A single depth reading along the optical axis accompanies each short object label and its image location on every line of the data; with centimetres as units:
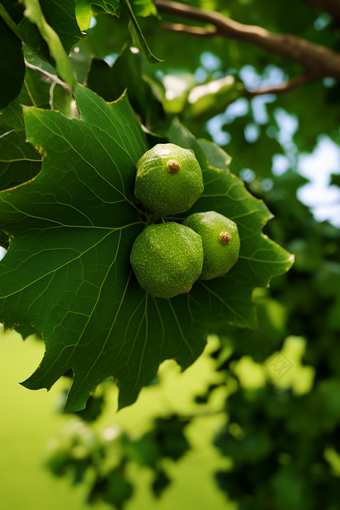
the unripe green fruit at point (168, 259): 42
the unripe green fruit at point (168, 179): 43
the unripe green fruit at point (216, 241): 47
